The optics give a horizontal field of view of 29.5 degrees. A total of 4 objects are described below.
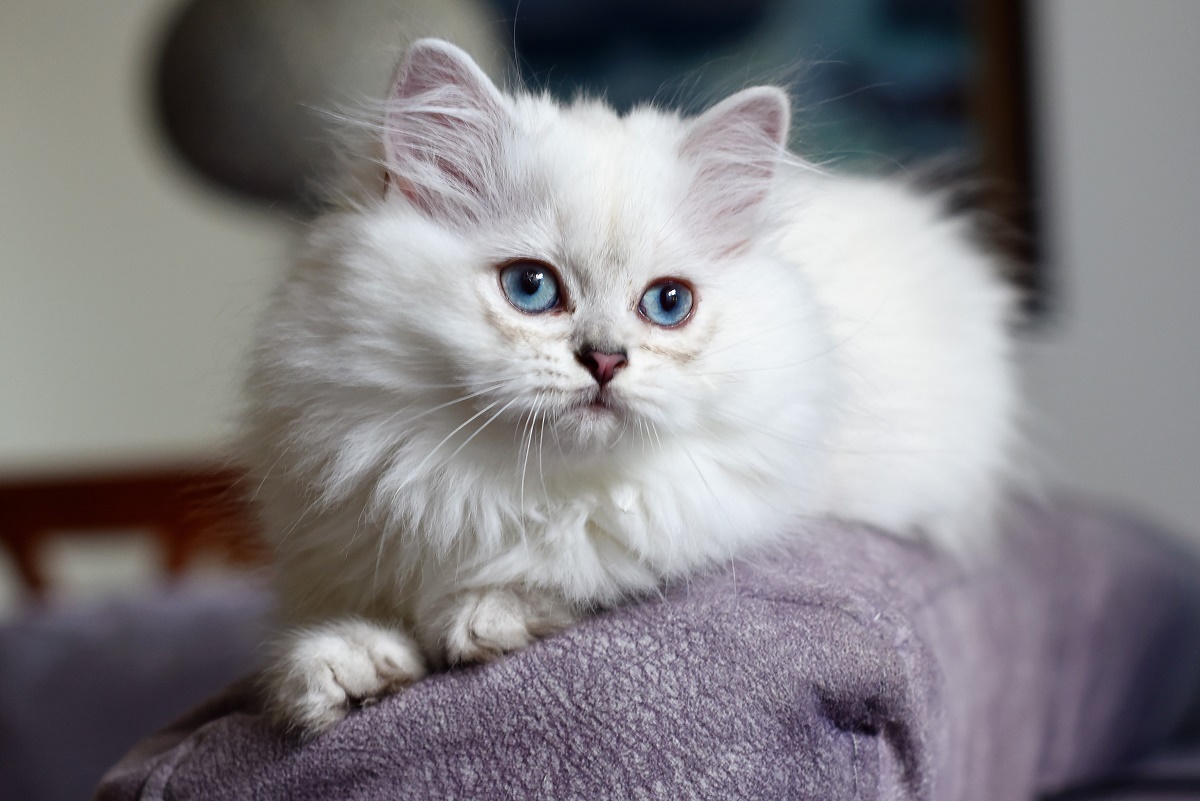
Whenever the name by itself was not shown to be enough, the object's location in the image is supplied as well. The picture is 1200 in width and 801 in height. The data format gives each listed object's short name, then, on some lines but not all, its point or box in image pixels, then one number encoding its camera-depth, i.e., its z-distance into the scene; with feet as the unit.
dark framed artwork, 4.89
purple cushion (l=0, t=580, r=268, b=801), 2.76
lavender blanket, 1.75
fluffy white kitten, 1.84
